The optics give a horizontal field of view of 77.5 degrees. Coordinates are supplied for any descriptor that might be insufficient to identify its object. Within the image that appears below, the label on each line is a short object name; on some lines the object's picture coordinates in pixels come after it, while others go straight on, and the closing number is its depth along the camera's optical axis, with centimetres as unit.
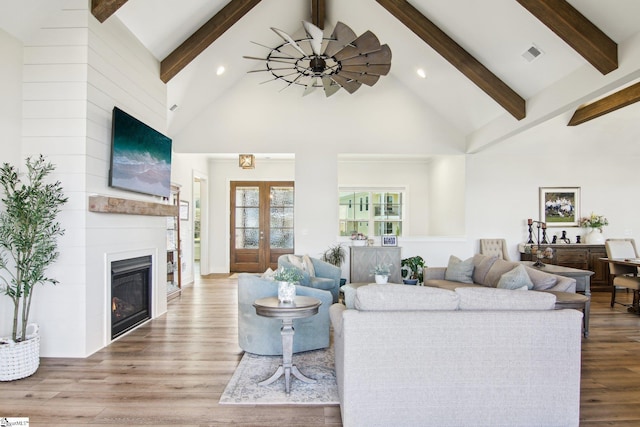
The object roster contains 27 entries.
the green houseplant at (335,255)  725
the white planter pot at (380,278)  493
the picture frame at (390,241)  722
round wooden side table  309
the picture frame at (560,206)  768
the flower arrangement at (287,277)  330
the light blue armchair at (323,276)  524
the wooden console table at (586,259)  725
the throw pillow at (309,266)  580
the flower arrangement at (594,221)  755
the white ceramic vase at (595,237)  743
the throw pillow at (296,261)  545
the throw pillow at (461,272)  577
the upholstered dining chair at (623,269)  562
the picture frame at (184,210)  791
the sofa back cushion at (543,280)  445
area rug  294
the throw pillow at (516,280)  432
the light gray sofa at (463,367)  248
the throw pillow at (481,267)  557
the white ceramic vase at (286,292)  325
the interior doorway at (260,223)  990
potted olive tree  333
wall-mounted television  421
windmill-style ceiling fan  393
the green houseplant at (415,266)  721
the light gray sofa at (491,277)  444
